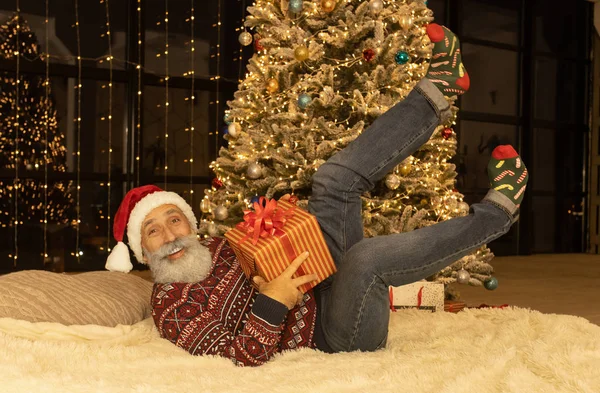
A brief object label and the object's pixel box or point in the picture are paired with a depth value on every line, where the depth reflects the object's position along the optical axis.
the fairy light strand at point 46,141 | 5.27
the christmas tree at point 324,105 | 3.34
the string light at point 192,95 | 5.84
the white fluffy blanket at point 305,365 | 1.60
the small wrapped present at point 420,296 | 3.40
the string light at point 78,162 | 5.41
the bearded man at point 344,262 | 1.79
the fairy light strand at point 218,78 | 5.91
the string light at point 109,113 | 5.51
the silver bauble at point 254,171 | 3.38
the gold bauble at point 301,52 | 3.31
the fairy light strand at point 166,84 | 5.77
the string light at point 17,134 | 5.15
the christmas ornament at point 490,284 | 3.85
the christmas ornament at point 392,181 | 3.34
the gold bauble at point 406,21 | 3.39
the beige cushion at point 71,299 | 2.04
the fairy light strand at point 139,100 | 5.62
